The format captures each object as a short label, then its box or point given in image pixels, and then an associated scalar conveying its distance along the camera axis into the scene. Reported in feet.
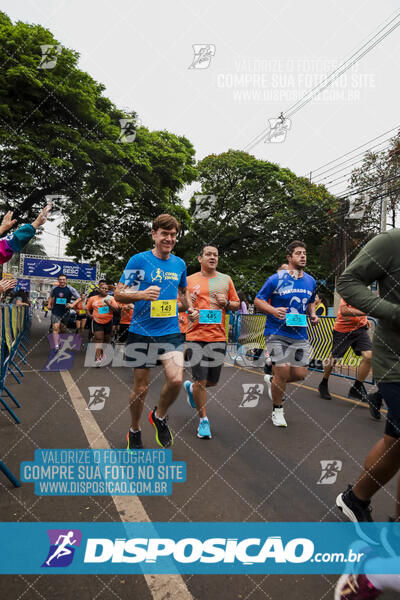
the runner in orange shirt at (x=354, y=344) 19.45
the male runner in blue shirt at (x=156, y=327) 11.55
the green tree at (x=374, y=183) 55.42
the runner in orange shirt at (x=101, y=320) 31.04
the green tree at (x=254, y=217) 94.68
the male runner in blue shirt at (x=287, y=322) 15.35
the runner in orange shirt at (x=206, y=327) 14.07
